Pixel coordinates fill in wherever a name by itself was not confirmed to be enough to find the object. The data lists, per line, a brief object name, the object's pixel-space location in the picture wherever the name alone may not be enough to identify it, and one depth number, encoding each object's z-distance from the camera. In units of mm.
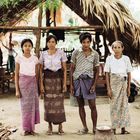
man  6574
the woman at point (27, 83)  6574
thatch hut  10219
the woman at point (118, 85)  6477
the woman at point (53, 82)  6555
